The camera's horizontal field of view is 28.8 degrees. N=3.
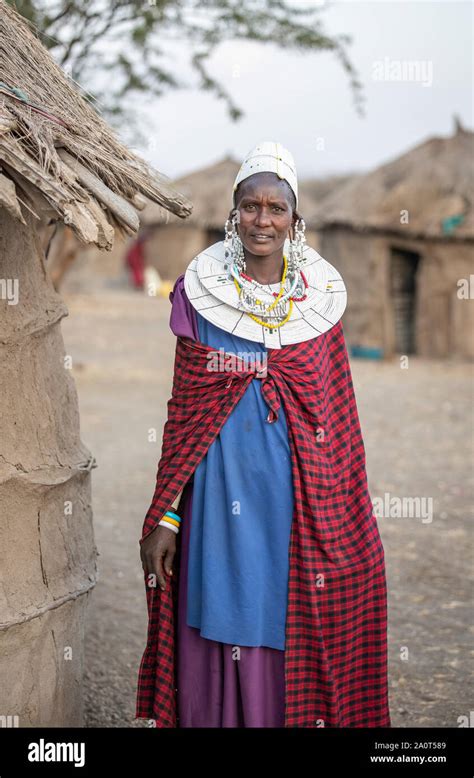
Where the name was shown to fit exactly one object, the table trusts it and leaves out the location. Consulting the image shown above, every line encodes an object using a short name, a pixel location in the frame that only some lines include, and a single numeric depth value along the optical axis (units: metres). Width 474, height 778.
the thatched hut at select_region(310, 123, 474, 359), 16.72
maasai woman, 2.76
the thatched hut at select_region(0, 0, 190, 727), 2.94
